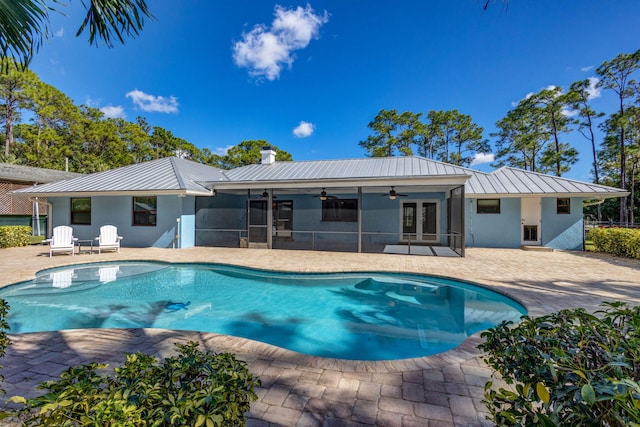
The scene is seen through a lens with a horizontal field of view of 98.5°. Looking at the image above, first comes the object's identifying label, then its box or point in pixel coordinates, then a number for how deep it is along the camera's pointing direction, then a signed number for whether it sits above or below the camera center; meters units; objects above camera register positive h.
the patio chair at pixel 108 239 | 10.29 -0.92
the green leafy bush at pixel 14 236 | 11.22 -0.90
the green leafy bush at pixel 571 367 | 0.94 -0.66
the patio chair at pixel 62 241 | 9.52 -0.93
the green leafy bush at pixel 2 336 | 1.98 -0.89
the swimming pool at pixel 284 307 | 4.64 -1.96
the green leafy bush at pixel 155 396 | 1.05 -0.80
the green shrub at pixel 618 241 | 9.14 -1.00
